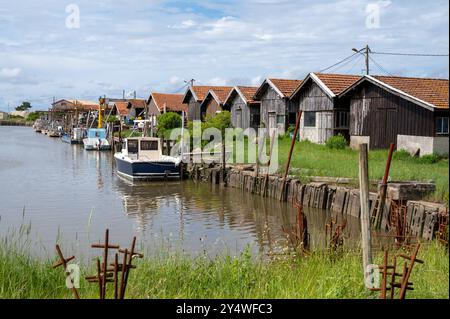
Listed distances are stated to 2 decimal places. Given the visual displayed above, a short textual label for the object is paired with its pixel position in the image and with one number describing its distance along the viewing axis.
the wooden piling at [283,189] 19.04
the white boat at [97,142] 45.00
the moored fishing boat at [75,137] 54.00
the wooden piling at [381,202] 12.20
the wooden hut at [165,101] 51.16
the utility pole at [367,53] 31.59
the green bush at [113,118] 61.33
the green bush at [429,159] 18.81
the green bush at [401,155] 20.24
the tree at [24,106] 147.88
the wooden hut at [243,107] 35.81
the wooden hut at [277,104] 32.25
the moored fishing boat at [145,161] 25.38
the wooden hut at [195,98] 43.47
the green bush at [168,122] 40.69
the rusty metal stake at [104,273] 5.43
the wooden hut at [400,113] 20.31
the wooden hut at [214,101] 39.81
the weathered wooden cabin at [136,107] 61.59
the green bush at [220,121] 34.72
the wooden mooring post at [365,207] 6.02
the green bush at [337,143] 25.61
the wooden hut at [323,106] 27.53
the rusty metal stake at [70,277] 5.52
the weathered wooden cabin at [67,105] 72.51
